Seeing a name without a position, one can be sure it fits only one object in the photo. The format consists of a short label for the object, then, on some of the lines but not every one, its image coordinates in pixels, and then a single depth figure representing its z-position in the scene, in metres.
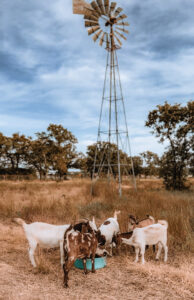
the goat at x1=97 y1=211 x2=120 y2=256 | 5.69
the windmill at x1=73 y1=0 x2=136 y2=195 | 13.95
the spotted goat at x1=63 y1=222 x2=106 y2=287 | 4.57
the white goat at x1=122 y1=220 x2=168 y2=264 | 5.44
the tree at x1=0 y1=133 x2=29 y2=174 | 47.28
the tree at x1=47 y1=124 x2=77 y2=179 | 42.53
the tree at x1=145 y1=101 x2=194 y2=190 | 20.33
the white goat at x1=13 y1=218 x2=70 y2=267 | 5.23
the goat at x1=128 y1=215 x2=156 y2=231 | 6.39
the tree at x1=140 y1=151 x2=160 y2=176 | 60.59
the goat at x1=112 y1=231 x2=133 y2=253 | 5.79
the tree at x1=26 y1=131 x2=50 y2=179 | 43.75
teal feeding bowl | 5.29
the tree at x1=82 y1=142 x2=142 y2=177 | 45.81
